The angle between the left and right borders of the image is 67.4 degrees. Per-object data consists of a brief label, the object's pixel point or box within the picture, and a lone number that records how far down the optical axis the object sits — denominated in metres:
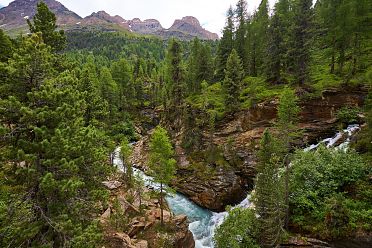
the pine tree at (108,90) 49.47
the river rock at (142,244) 24.89
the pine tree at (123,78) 78.44
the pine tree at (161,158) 29.30
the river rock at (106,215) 25.97
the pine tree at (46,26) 24.42
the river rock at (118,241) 23.42
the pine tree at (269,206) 23.20
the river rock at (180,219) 29.61
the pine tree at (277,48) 46.22
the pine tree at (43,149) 13.30
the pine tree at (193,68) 64.75
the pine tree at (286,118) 34.03
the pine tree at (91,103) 31.20
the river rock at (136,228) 26.67
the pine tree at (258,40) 57.15
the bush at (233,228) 22.59
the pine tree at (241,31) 59.91
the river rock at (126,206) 29.17
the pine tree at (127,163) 35.56
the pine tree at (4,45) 31.08
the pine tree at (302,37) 40.81
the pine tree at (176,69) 49.61
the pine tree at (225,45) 59.88
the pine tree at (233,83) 45.06
